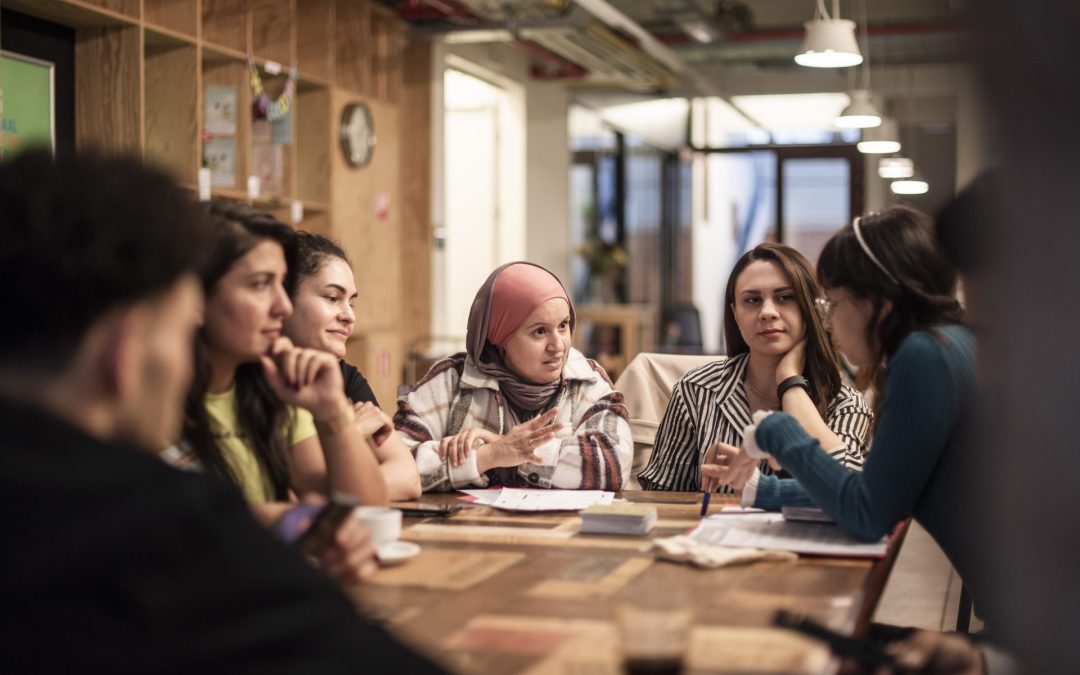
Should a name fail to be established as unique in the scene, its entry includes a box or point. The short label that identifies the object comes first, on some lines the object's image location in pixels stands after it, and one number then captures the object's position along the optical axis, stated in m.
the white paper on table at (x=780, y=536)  2.14
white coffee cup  2.04
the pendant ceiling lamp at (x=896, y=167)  10.33
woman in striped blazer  3.23
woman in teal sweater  2.07
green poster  4.82
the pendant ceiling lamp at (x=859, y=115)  7.82
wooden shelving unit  5.24
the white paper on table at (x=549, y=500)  2.63
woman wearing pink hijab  3.15
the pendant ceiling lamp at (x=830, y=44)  5.33
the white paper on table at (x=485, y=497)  2.73
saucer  2.01
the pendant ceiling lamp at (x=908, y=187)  11.28
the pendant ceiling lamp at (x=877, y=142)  8.76
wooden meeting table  1.49
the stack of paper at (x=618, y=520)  2.32
